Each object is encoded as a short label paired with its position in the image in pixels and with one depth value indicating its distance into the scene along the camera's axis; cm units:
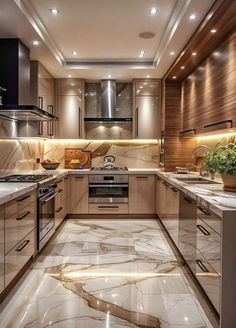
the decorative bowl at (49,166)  543
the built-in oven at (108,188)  557
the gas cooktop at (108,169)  571
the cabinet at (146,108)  581
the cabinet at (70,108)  581
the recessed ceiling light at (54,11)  330
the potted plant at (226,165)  269
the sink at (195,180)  377
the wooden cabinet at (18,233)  246
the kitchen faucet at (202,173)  430
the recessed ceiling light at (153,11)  330
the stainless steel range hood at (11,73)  377
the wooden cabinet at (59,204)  451
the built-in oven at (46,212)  347
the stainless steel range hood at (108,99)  587
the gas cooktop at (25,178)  344
